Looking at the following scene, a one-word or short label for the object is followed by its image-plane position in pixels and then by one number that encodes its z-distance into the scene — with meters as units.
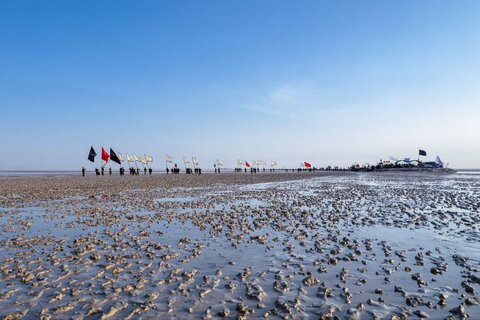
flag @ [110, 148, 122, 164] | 81.14
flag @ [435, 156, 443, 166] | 127.35
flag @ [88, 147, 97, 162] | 76.81
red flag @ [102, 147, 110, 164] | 77.26
